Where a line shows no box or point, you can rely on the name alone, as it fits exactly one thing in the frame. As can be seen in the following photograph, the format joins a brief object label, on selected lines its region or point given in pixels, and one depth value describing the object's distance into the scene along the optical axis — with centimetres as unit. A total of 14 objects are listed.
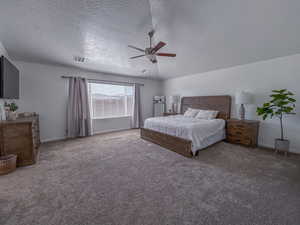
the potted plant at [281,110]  268
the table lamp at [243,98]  332
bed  273
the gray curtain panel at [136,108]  555
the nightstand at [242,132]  321
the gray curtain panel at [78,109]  406
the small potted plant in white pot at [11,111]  239
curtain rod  465
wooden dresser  213
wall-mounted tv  207
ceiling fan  244
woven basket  199
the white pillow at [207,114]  395
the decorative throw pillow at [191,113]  441
